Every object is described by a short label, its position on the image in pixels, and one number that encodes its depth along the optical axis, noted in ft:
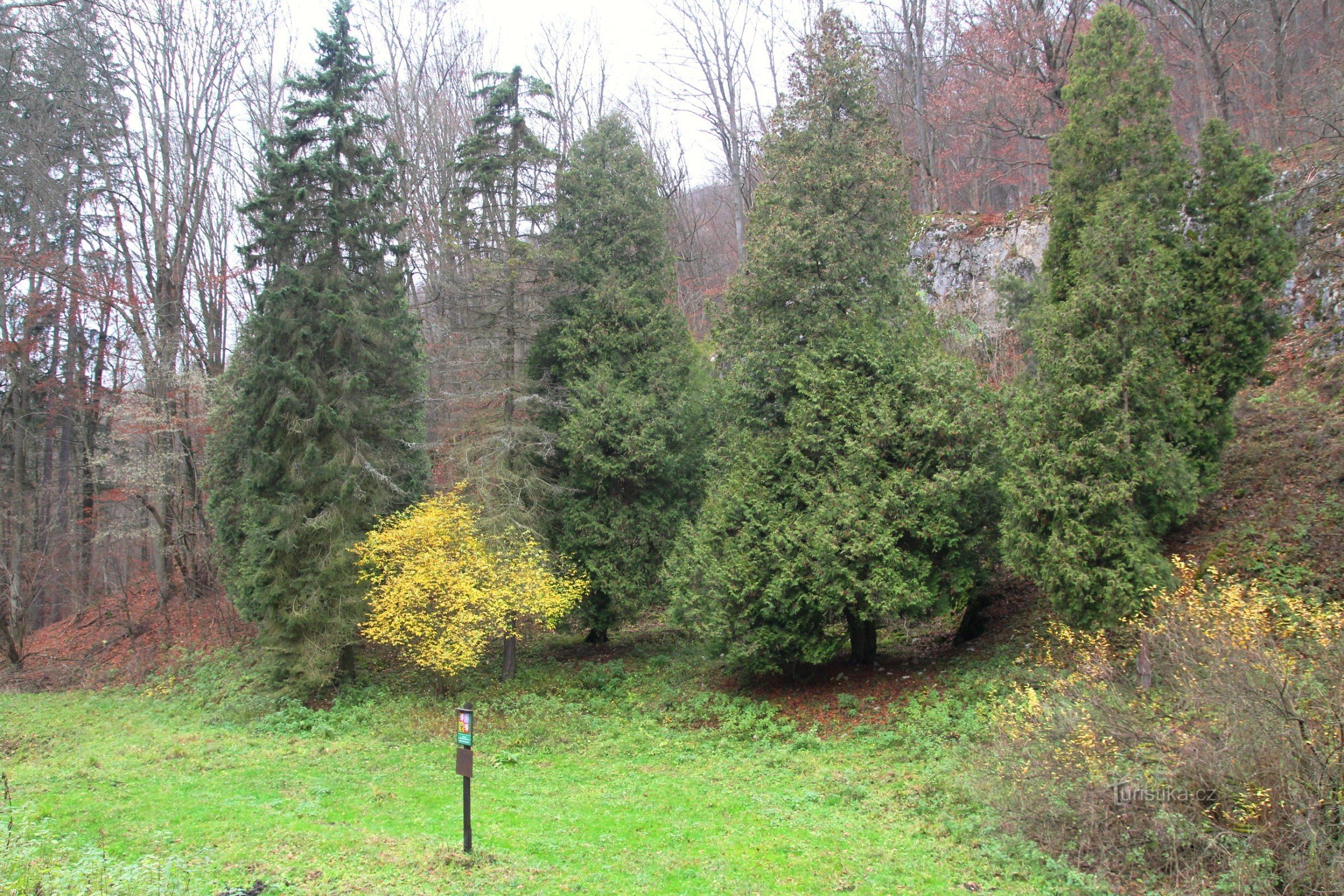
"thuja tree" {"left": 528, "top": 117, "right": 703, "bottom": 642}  54.13
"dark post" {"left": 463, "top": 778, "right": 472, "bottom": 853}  23.95
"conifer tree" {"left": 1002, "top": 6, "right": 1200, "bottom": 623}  34.65
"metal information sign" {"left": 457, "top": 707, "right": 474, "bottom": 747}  24.53
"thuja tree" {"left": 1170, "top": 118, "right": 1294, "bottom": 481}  38.96
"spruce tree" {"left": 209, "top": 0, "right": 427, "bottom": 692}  51.31
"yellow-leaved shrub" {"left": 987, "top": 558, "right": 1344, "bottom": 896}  19.22
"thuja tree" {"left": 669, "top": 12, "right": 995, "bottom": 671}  40.96
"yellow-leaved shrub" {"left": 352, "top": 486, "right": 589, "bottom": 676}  46.47
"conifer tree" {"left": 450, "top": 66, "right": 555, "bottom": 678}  54.03
